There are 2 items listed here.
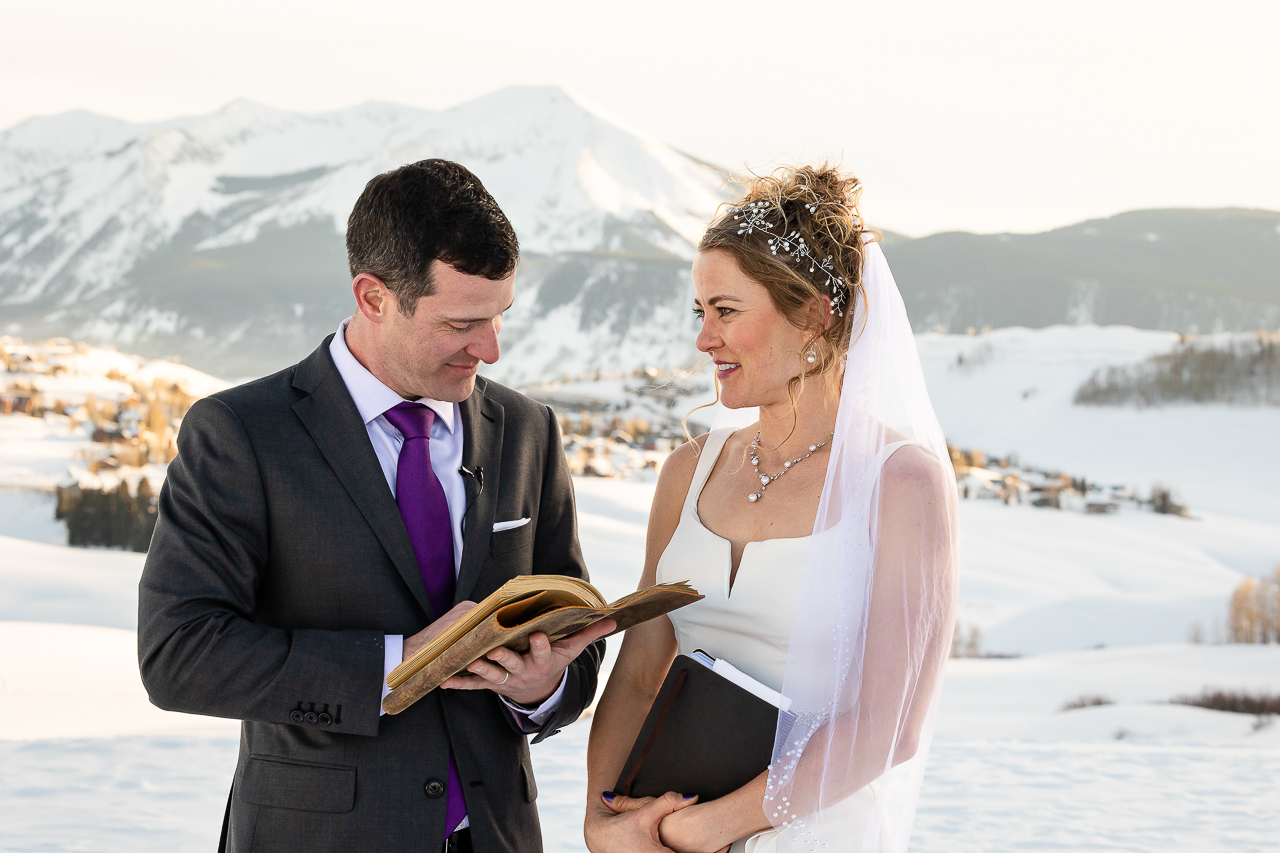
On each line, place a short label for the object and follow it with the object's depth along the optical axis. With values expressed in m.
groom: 1.75
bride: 1.94
